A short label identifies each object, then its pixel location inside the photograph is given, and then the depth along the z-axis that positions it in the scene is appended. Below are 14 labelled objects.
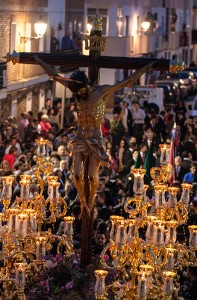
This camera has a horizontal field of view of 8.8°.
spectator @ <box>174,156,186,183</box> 22.79
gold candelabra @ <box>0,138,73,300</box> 13.26
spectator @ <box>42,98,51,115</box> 33.11
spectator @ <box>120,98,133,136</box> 32.91
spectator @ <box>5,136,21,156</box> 24.80
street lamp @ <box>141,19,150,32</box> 50.97
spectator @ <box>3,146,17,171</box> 23.61
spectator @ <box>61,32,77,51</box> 41.19
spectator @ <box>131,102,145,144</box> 33.60
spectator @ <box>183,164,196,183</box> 22.52
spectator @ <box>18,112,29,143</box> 29.09
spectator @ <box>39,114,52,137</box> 29.17
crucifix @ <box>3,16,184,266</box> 13.29
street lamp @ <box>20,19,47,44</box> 32.59
